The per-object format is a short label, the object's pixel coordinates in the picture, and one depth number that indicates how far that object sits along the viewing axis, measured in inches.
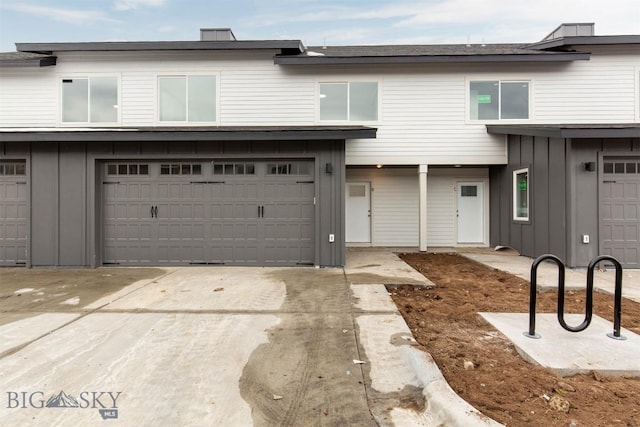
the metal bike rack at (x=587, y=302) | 136.6
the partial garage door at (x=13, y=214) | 319.9
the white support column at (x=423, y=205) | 395.2
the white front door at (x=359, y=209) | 450.3
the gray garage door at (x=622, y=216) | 298.5
